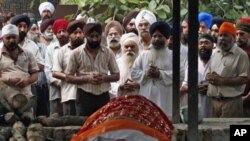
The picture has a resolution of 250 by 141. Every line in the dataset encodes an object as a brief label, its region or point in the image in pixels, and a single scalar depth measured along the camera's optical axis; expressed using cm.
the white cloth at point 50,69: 1602
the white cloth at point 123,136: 922
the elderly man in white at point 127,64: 1491
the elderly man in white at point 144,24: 1578
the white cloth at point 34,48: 1617
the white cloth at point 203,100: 1470
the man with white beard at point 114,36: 1602
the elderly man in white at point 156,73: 1436
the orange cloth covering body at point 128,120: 930
